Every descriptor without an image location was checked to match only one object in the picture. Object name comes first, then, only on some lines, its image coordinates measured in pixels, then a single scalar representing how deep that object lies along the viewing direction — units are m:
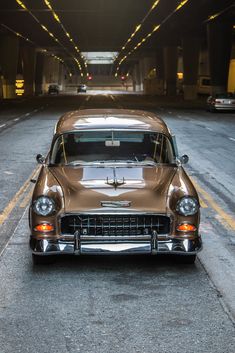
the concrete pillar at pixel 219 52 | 57.41
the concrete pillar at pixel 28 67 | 96.62
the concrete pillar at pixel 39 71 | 110.62
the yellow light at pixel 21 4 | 45.59
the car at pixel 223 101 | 42.38
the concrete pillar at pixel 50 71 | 122.61
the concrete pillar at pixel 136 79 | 153.43
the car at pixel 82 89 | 124.39
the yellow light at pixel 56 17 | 52.28
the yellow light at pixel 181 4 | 44.22
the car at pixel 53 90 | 112.91
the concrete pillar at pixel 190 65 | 76.56
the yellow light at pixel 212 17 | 53.23
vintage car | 6.34
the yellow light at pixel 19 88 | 93.54
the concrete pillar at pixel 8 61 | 77.32
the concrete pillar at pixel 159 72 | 99.94
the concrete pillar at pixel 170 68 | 92.00
